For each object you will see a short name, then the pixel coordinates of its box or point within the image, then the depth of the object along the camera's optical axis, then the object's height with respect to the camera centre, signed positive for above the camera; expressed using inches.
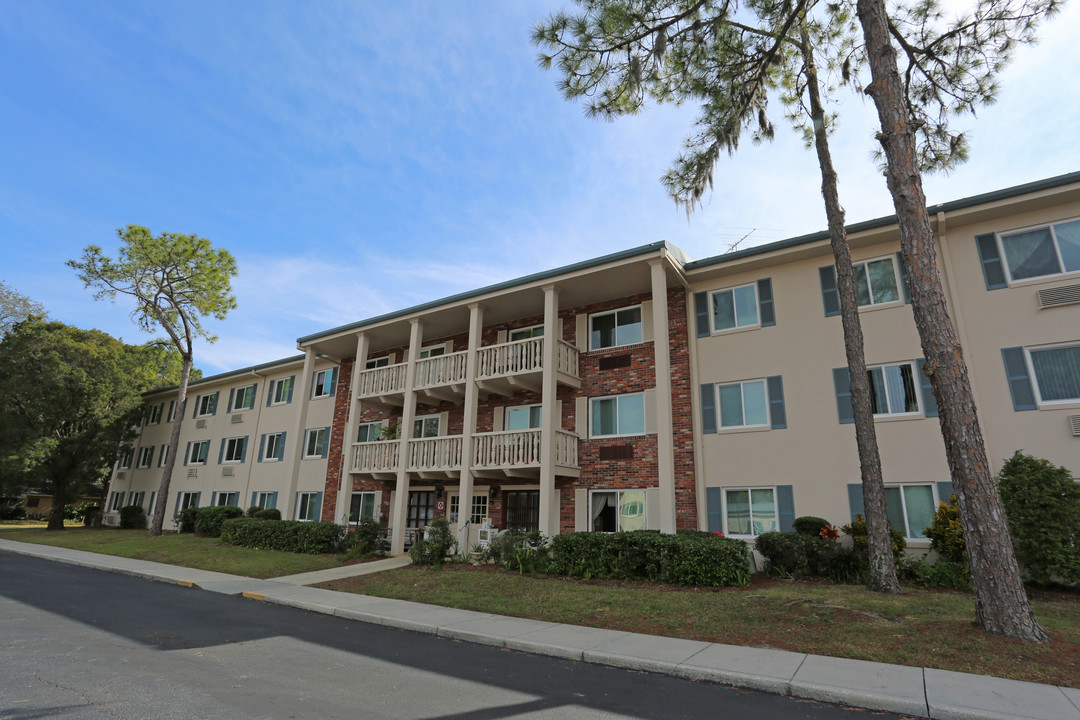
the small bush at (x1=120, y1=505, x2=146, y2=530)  1253.7 -20.1
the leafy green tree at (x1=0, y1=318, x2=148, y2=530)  1118.4 +209.9
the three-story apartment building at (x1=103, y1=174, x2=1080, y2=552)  503.8 +147.8
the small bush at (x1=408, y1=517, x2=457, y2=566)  623.5 -33.9
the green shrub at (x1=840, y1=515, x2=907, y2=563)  489.1 -12.7
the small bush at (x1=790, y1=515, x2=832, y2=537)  525.7 -3.7
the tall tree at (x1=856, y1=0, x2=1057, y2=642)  291.4 +131.1
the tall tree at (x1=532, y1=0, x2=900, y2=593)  432.5 +362.7
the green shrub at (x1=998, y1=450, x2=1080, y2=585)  405.1 +4.0
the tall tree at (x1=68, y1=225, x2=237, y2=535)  1157.7 +473.4
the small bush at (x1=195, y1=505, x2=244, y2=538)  993.5 -13.7
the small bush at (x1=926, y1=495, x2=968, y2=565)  456.1 -8.3
